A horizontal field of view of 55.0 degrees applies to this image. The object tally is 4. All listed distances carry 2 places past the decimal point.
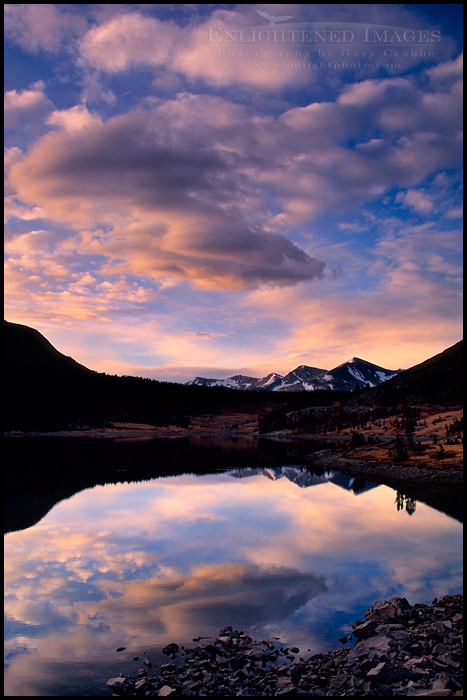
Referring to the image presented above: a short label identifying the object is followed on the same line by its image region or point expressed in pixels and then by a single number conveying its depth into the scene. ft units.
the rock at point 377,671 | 36.60
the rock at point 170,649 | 43.83
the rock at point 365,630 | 46.60
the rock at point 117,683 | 37.69
